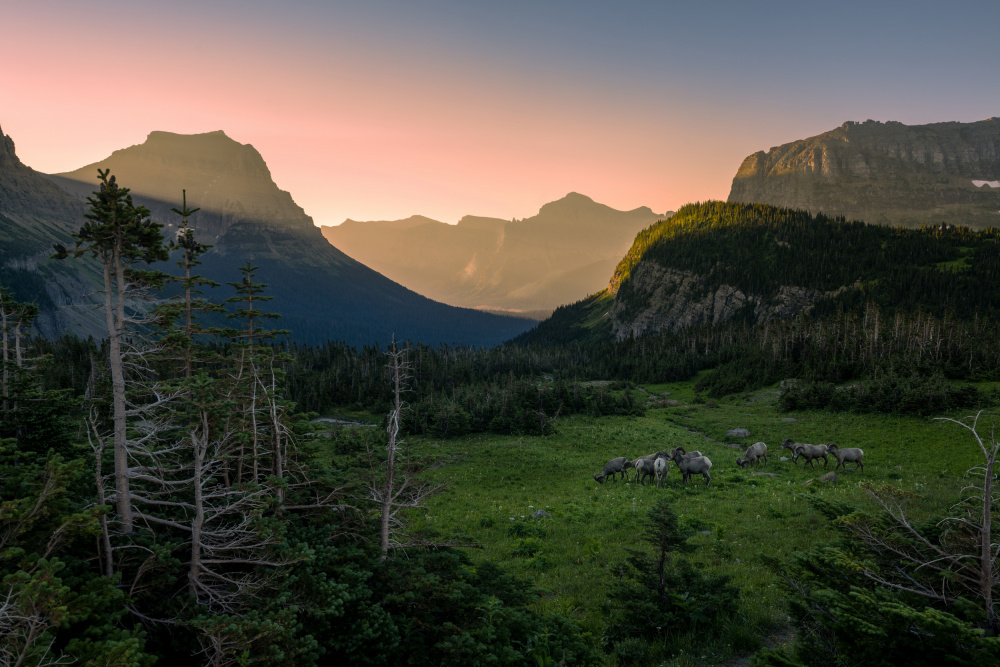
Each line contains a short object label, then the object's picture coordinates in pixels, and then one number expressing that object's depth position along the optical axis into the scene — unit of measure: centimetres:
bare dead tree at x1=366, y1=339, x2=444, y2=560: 1295
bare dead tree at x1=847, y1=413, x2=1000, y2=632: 752
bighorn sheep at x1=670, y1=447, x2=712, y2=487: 2881
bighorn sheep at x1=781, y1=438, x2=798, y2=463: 3622
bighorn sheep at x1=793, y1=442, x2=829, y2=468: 3155
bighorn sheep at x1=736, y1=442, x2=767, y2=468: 3356
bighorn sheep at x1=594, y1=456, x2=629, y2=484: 3256
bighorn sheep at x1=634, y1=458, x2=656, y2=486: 3072
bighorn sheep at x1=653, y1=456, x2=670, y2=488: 2991
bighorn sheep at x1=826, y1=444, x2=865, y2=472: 2994
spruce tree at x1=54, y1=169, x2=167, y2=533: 1084
